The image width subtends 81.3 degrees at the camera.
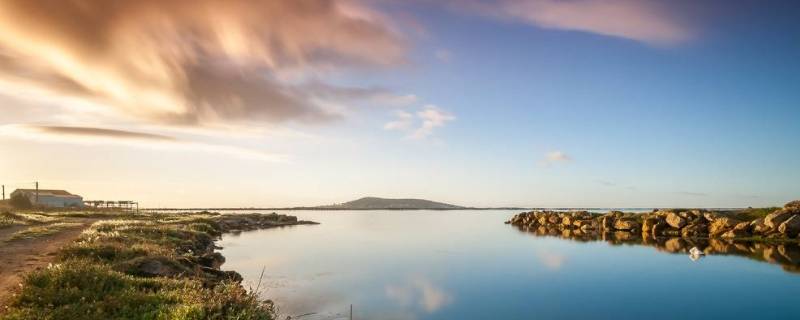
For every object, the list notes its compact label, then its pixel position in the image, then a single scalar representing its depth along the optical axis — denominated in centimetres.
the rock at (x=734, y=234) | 5238
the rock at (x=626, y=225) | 6894
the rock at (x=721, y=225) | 5403
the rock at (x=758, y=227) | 4980
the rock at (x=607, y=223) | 7469
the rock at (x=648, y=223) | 6388
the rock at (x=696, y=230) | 5719
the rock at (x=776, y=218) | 4869
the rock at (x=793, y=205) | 4971
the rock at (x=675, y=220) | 6023
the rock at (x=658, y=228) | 6188
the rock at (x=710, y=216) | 5785
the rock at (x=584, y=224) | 7850
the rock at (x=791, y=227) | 4706
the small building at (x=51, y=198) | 12106
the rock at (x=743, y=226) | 5234
